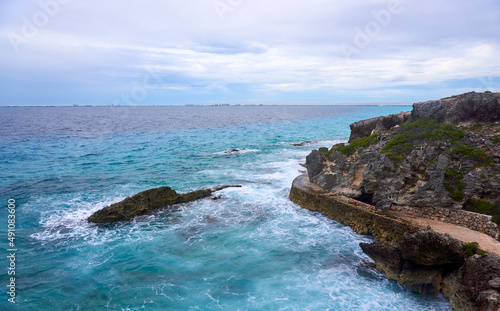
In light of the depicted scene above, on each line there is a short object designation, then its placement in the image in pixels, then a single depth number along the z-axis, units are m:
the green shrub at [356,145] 28.34
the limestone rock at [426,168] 18.92
